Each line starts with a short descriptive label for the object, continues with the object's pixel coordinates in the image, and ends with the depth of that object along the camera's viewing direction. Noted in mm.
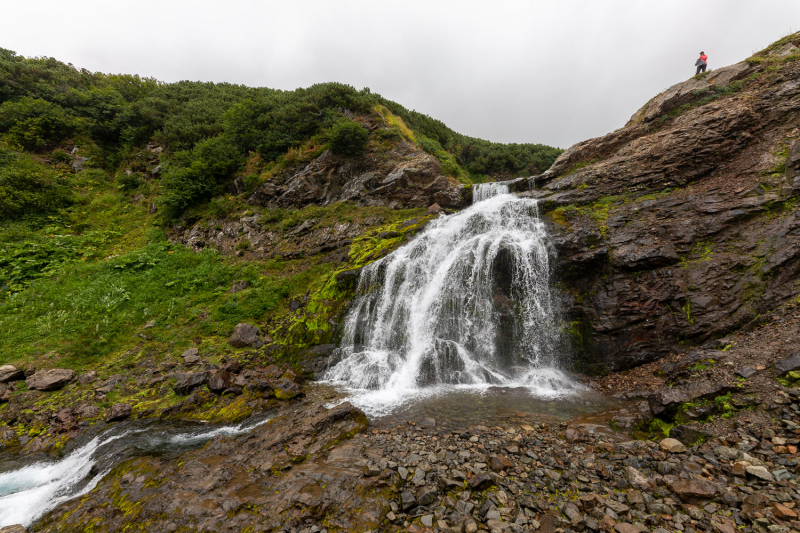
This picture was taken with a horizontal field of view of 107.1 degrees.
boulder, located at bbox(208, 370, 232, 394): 9055
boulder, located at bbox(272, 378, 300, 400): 8984
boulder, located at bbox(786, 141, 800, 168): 10055
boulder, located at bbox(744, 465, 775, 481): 3545
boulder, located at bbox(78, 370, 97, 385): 9328
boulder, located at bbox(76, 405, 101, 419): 7970
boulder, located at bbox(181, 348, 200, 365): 10688
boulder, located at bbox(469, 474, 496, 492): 4371
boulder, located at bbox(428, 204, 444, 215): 19922
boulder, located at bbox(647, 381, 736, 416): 5625
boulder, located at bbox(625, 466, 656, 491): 3992
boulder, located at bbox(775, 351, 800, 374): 5289
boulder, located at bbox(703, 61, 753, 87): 14615
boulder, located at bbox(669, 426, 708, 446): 4824
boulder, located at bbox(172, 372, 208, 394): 9055
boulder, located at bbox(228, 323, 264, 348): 11884
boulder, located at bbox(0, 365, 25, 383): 8969
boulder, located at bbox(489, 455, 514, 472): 4805
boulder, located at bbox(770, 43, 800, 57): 13746
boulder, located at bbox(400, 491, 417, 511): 4178
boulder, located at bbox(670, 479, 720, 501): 3533
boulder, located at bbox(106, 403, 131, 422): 7914
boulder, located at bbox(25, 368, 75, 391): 8898
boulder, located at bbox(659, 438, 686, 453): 4652
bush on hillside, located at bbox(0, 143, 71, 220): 17578
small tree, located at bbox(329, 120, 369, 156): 21500
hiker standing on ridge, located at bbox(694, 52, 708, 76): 16781
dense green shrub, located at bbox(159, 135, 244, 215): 20812
